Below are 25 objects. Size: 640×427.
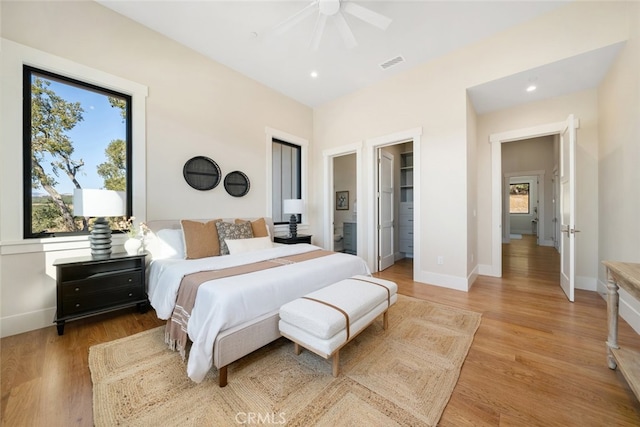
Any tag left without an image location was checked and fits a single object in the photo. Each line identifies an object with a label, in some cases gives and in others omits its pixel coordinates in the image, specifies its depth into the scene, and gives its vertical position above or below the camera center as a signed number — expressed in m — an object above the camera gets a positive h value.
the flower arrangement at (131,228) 2.60 -0.17
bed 1.48 -0.63
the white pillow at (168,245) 2.68 -0.38
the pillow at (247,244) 2.89 -0.41
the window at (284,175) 4.46 +0.77
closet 5.38 +0.15
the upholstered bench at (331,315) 1.49 -0.72
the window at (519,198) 9.59 +0.59
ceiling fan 2.15 +1.92
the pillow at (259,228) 3.40 -0.22
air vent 3.40 +2.29
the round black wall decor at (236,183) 3.65 +0.48
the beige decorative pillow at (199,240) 2.70 -0.32
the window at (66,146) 2.24 +0.73
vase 2.48 -0.35
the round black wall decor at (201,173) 3.21 +0.58
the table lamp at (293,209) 4.17 +0.07
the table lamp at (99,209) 2.13 +0.04
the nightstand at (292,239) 4.04 -0.48
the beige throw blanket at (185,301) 1.75 -0.69
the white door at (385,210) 4.30 +0.05
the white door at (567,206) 2.77 +0.07
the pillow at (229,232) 2.93 -0.26
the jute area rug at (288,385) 1.28 -1.13
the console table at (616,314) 1.30 -0.71
